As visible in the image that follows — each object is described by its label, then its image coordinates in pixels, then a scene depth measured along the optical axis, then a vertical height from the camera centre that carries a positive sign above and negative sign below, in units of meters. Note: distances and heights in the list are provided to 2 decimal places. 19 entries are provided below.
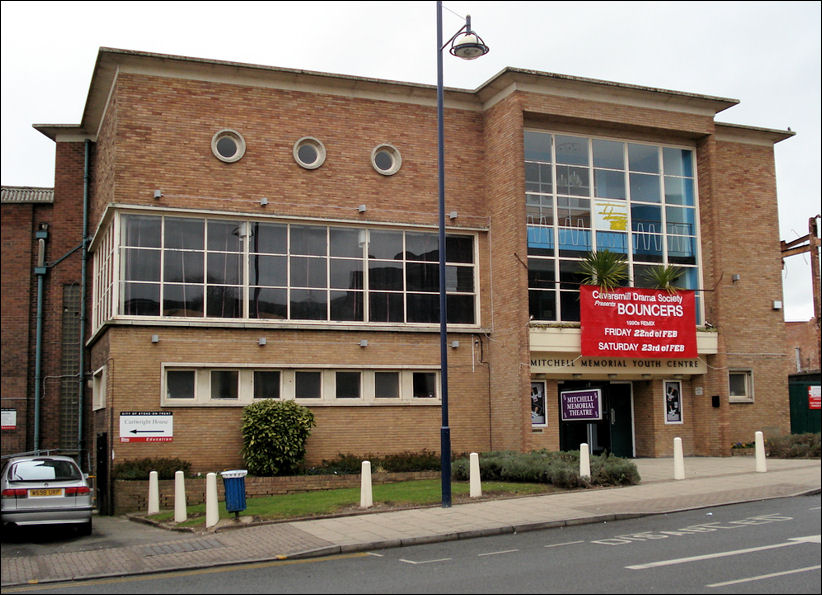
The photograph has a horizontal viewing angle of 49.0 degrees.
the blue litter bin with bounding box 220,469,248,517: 15.83 -1.43
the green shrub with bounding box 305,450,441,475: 22.50 -1.43
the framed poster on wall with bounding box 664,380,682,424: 26.41 +0.02
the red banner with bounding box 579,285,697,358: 24.62 +2.21
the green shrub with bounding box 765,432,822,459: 23.64 -1.23
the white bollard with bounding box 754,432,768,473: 20.56 -1.23
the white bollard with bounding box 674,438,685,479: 19.88 -1.37
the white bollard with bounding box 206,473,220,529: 15.80 -1.66
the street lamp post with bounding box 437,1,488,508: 16.80 +3.78
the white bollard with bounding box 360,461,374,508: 16.91 -1.50
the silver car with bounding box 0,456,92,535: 15.77 -1.45
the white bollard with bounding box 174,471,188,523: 17.45 -1.70
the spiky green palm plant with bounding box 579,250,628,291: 24.94 +3.68
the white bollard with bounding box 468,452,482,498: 17.84 -1.44
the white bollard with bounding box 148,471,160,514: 19.39 -1.81
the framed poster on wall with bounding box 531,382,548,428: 24.61 -0.04
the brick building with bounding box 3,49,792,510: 22.52 +4.06
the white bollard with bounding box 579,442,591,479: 18.78 -1.26
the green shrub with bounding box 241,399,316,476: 21.41 -0.68
